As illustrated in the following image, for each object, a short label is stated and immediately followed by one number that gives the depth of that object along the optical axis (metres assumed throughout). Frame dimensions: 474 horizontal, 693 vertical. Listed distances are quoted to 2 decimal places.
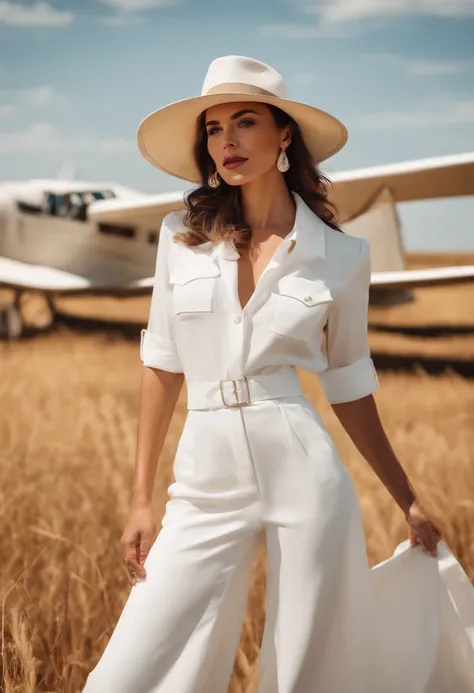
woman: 1.64
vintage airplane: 11.48
